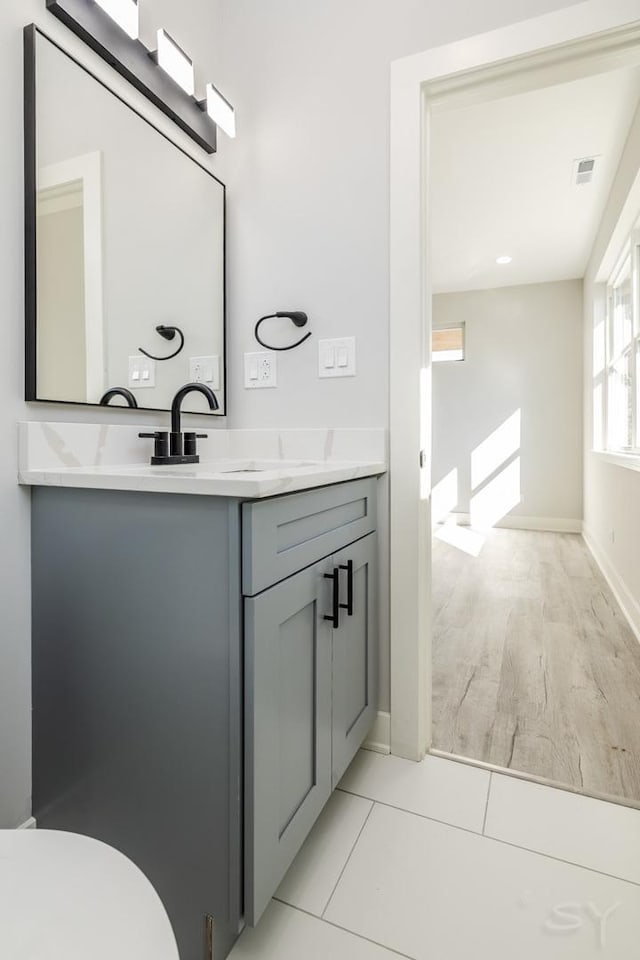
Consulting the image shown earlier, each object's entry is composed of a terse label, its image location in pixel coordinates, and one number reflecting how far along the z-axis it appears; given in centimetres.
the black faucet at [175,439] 138
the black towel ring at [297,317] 160
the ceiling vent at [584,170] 303
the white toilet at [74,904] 51
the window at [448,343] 560
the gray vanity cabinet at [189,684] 88
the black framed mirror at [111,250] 113
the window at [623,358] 307
